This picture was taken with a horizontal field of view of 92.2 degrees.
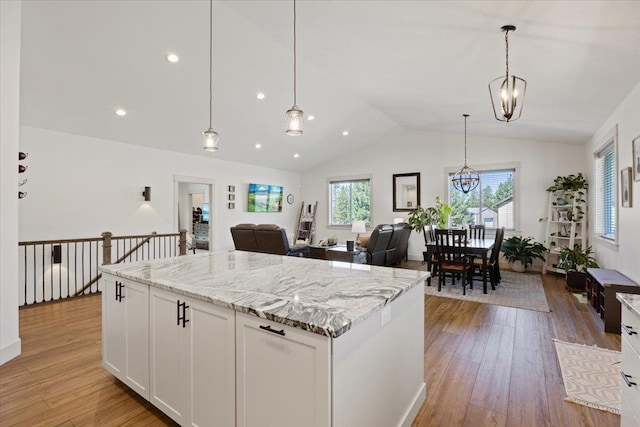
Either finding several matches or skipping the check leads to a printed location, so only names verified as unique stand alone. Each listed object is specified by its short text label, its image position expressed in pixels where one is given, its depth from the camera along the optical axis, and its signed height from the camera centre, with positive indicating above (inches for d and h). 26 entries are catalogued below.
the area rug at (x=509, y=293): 171.5 -49.5
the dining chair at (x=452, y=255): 189.5 -26.6
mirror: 330.3 +24.0
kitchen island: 49.9 -25.5
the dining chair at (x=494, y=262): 202.2 -32.6
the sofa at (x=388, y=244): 236.2 -26.3
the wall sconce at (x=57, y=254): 187.2 -25.1
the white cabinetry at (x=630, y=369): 51.8 -27.7
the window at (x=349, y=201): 369.1 +15.6
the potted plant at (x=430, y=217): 288.8 -3.4
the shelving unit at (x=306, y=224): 390.6 -13.9
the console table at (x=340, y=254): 236.1 -32.3
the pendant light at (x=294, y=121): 95.5 +28.9
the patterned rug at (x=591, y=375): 84.5 -50.6
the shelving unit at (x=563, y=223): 233.9 -7.8
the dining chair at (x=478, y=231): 231.6 -13.5
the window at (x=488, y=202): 285.1 +11.0
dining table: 183.6 -22.1
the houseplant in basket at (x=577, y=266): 191.9 -33.2
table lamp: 263.1 -11.8
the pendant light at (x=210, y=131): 113.7 +30.1
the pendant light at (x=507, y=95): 99.7 +38.7
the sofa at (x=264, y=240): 233.9 -21.8
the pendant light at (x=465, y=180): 248.9 +28.1
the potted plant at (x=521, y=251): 256.8 -31.4
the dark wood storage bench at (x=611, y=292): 127.6 -34.6
